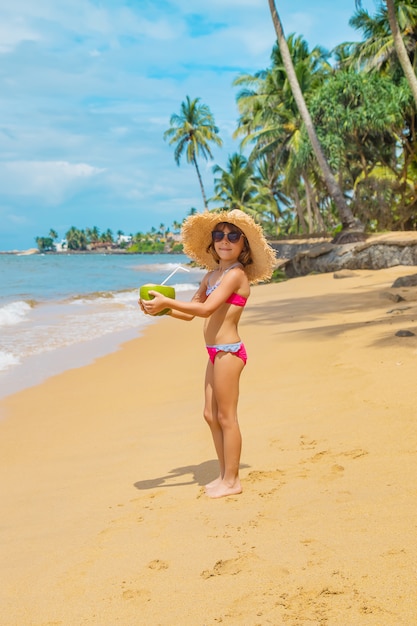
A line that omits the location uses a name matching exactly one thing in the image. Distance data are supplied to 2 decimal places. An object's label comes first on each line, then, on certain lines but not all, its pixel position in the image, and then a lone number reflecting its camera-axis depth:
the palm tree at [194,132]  51.09
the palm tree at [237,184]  51.25
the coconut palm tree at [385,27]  26.70
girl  3.58
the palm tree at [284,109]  34.53
